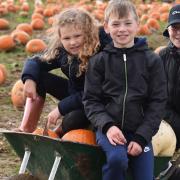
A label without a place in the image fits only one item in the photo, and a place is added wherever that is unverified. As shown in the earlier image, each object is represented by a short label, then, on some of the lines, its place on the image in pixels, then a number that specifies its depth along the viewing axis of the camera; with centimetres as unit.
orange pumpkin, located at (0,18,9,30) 1101
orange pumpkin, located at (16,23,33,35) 1021
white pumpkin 402
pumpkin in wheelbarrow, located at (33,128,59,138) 383
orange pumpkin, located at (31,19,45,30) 1101
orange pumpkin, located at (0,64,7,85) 708
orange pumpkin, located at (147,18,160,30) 1110
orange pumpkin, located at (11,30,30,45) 931
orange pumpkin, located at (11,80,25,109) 625
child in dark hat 433
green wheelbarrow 325
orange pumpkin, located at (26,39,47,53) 871
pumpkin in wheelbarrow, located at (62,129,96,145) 368
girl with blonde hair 378
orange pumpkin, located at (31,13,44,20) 1187
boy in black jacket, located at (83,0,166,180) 340
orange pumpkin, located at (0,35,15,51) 886
